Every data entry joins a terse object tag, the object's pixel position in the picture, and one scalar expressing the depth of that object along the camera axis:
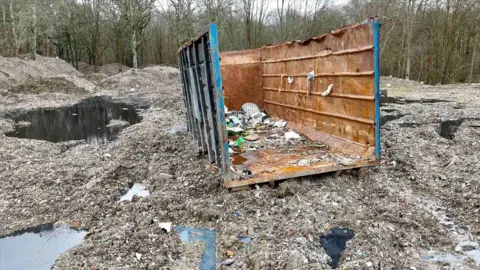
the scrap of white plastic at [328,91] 5.92
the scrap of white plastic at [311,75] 6.55
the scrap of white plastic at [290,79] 7.51
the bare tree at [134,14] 27.72
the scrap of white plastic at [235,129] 7.35
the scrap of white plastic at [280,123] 7.89
